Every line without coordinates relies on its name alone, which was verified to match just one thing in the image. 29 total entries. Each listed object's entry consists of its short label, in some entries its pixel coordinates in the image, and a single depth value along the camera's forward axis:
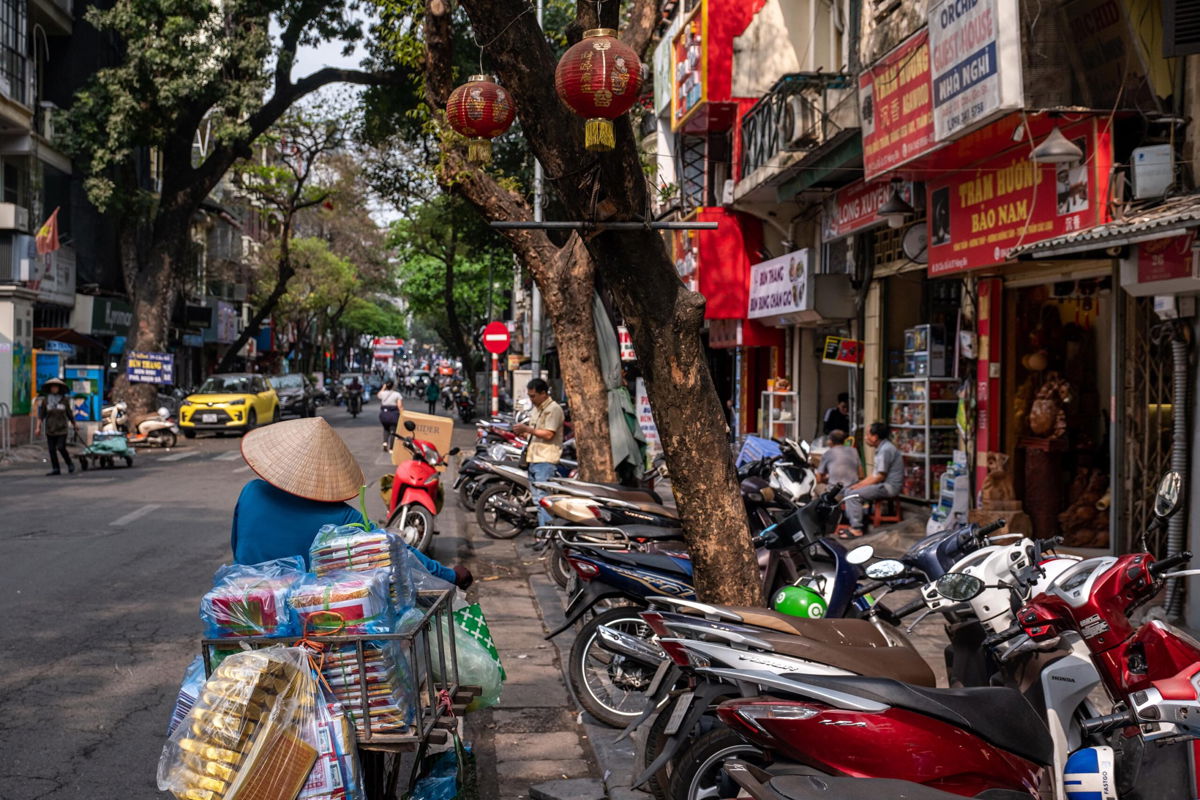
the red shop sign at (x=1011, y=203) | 9.08
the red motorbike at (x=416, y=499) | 11.29
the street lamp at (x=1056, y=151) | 8.68
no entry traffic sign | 27.73
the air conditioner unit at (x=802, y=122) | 14.10
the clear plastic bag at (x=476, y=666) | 4.75
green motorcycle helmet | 5.96
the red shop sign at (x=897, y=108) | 10.72
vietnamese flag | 27.47
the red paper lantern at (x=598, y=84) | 5.40
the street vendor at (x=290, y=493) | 4.69
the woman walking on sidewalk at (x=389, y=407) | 24.67
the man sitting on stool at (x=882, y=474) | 12.89
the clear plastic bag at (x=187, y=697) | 3.88
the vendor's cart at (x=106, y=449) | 20.39
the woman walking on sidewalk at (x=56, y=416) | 19.30
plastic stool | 13.46
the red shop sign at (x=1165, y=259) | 7.75
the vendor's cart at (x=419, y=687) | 3.86
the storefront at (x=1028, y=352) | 10.70
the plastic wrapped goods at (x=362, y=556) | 4.21
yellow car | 30.06
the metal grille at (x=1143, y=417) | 9.09
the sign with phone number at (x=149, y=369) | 28.55
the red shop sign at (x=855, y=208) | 13.71
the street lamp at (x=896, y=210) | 12.52
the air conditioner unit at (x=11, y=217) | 26.73
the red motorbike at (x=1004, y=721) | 3.45
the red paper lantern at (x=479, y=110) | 7.85
